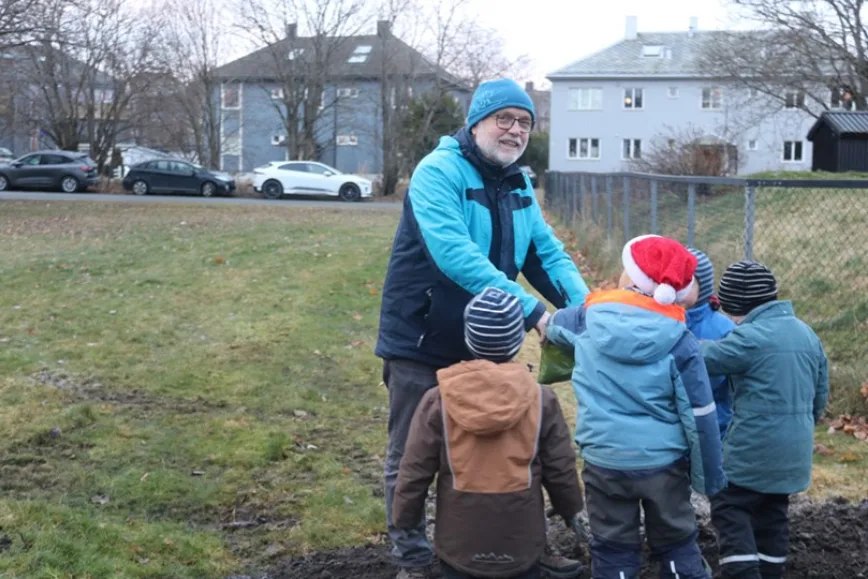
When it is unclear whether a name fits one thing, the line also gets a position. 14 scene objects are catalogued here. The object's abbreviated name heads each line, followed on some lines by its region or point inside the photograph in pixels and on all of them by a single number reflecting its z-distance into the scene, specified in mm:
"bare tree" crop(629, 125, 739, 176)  22938
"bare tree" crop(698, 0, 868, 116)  40812
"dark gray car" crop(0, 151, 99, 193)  35312
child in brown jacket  3340
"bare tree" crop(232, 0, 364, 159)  41781
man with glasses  3779
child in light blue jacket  3514
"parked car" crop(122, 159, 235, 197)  35438
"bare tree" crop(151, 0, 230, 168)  43344
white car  36469
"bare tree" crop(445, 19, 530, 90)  42469
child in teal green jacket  4066
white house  63062
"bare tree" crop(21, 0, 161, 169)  39438
